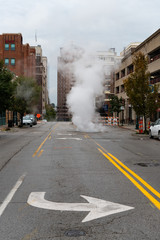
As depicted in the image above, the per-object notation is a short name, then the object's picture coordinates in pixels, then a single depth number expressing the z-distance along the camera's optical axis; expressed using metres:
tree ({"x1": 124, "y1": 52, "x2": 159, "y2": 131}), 27.48
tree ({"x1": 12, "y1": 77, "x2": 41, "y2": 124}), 41.71
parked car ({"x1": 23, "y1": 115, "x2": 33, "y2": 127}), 45.44
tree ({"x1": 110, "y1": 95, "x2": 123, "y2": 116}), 48.23
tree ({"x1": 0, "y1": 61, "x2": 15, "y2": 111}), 23.59
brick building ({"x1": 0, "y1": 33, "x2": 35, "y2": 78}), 75.81
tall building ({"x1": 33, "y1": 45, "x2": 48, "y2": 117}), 120.82
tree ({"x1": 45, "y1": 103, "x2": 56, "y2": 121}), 131.88
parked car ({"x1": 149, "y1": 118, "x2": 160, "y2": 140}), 21.84
